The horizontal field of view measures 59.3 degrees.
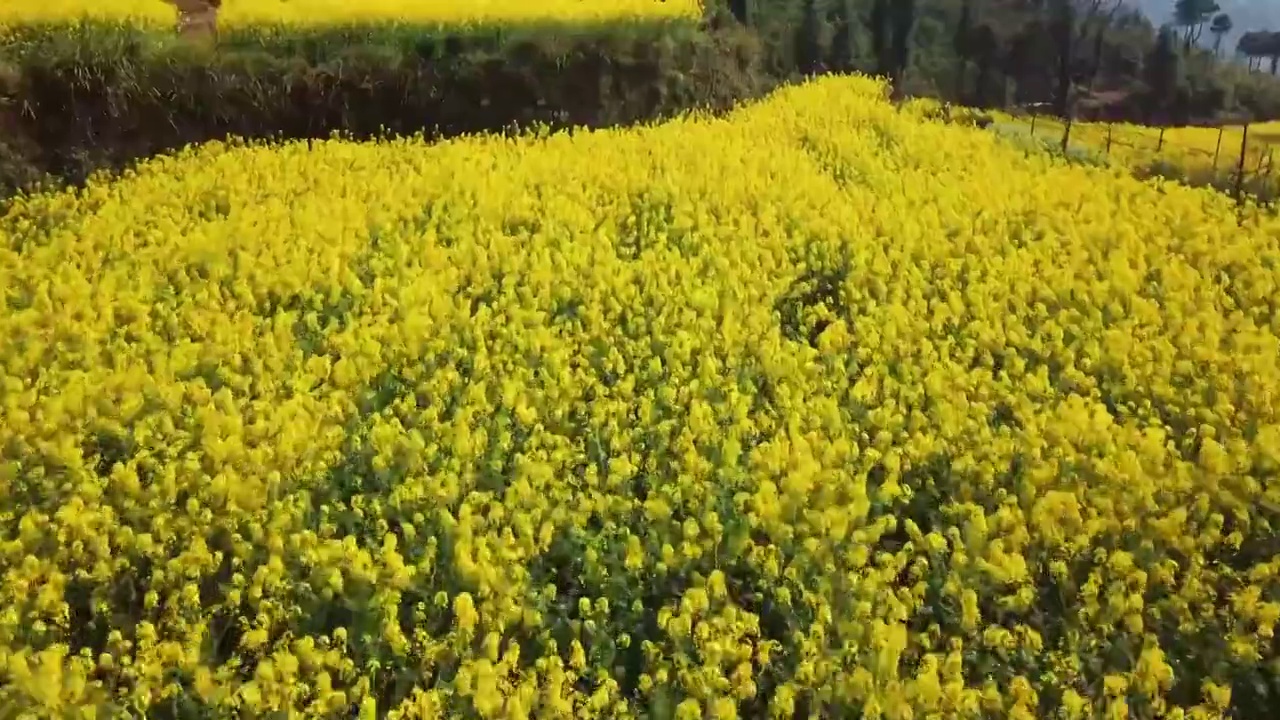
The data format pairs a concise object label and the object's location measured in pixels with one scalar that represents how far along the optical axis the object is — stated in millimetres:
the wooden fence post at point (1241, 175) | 7657
